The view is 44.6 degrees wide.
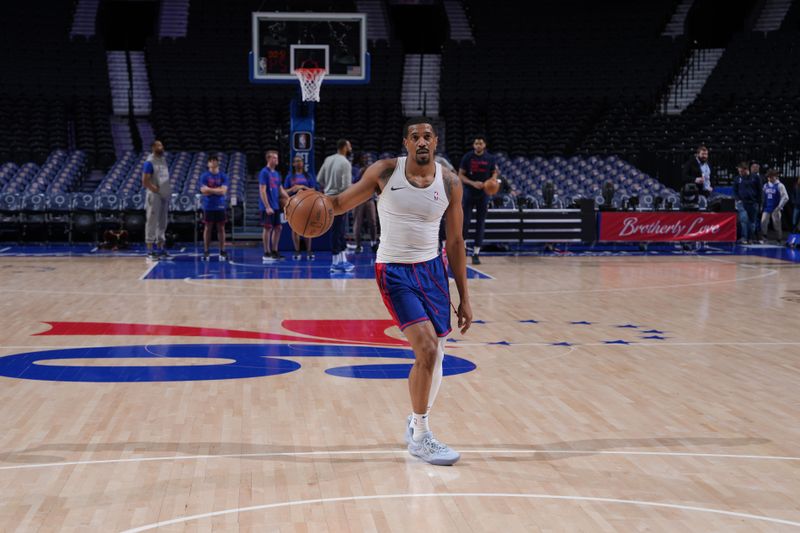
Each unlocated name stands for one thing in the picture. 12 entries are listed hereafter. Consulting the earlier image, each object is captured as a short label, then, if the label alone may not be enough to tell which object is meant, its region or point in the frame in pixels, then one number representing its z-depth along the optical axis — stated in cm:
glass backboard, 1672
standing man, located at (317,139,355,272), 1195
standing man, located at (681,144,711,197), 1584
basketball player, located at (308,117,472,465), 432
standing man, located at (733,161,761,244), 1762
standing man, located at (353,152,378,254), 1424
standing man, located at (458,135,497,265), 1255
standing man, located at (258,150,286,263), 1343
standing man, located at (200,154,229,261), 1302
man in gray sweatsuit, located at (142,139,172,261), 1311
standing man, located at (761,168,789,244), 1794
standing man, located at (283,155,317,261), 1331
